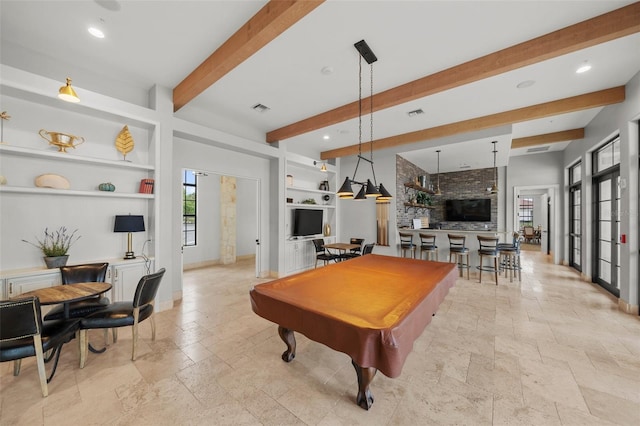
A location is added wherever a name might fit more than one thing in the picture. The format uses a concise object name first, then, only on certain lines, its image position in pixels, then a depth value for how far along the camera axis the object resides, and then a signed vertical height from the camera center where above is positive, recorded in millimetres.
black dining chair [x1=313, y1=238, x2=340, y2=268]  6206 -1047
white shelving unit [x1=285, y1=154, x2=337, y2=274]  6434 +425
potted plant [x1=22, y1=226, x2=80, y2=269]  3002 -396
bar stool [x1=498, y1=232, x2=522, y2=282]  5469 -1012
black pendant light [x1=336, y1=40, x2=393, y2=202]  3027 +369
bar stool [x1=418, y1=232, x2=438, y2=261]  6210 -777
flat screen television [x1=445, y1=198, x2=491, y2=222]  8805 +167
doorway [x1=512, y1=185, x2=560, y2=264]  7461 -8
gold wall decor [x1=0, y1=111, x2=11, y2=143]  2799 +1076
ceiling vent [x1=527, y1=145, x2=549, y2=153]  7063 +1938
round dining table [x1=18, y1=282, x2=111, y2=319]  2287 -791
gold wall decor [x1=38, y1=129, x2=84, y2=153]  3027 +928
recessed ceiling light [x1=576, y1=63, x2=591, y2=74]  3238 +1951
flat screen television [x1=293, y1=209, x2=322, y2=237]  6605 -218
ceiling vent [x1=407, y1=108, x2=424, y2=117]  4574 +1921
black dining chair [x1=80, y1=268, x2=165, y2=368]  2473 -1057
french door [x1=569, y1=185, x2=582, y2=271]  6442 -377
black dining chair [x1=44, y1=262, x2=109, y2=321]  2674 -809
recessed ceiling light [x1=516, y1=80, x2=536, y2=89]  3586 +1923
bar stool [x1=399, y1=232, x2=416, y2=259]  6480 -774
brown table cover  1503 -704
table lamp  3342 -156
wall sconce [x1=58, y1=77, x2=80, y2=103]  2557 +1237
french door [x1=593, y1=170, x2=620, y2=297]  4398 -303
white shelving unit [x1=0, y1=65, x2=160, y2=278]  2869 +583
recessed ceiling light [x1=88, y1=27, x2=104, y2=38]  2660 +1973
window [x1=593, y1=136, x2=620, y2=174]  4348 +1134
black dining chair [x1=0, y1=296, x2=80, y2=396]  1897 -956
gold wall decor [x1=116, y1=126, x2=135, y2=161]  3596 +1048
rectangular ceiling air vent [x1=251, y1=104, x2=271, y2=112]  4496 +1953
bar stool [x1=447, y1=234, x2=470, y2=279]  5832 -850
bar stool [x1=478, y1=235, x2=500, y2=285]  5461 -811
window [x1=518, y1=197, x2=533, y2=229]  13075 +141
